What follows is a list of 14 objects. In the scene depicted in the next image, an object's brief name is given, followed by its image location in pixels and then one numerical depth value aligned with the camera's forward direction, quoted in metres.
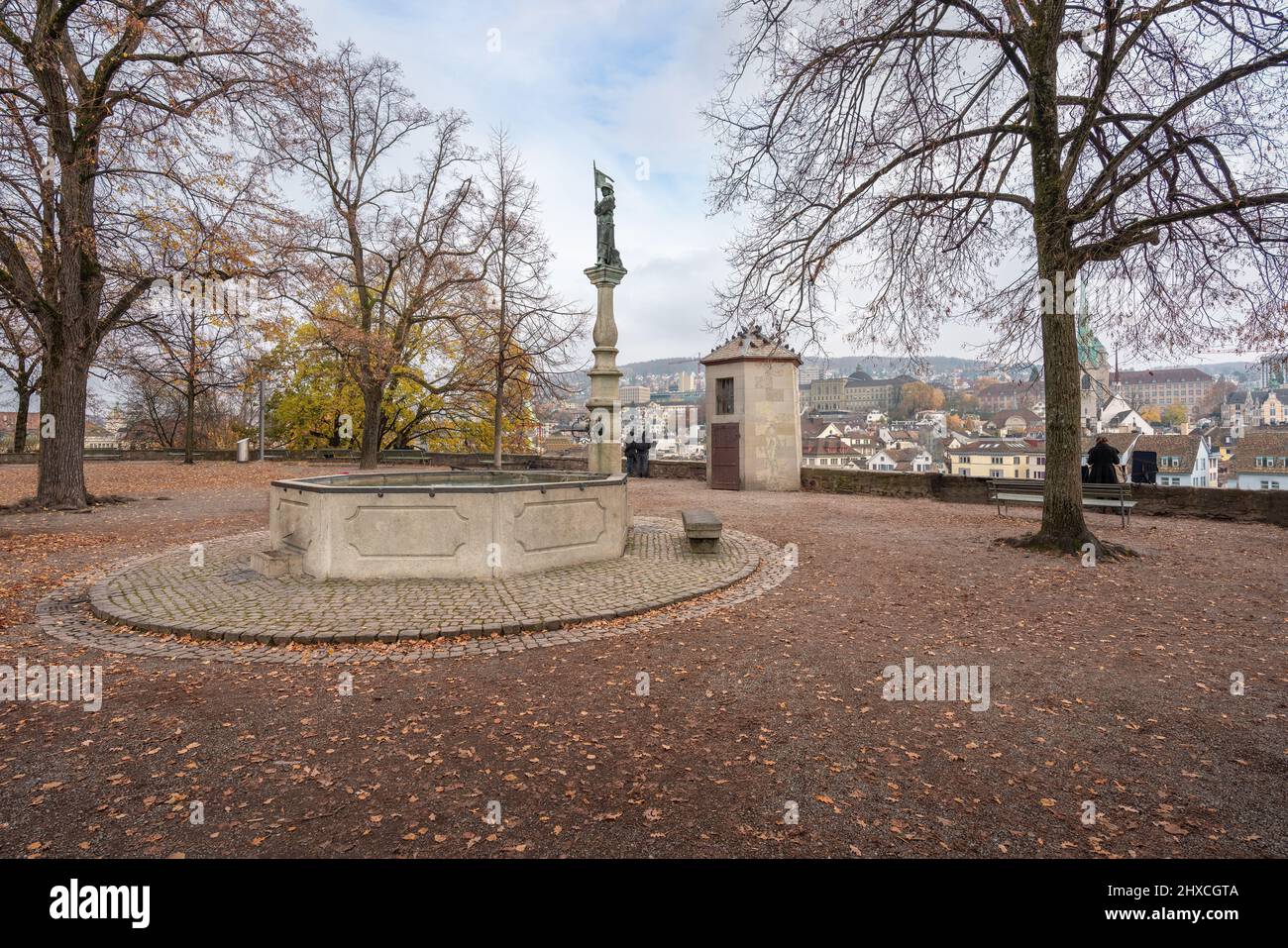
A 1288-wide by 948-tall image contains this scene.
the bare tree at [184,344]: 15.03
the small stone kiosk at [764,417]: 21.66
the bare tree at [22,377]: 24.12
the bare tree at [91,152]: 12.34
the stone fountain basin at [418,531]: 7.72
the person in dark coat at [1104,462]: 14.21
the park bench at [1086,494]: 11.84
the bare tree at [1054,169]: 8.83
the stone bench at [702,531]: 9.62
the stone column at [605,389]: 11.41
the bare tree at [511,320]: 23.47
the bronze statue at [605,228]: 11.51
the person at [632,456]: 27.25
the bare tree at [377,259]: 24.05
